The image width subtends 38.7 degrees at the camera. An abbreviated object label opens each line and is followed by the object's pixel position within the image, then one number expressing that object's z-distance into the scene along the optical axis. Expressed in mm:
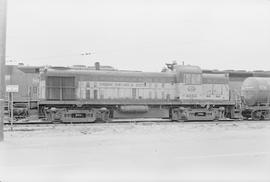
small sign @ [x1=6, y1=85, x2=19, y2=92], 13992
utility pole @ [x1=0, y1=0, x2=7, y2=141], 10922
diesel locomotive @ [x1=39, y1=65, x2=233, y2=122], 19062
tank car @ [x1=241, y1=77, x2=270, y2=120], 21750
